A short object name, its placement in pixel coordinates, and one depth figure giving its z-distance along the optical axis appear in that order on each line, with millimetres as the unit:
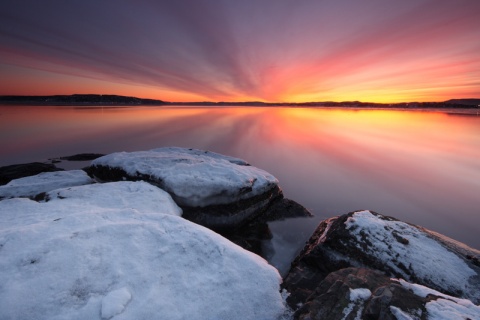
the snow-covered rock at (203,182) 5461
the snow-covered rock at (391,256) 3395
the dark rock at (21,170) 8081
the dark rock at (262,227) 5401
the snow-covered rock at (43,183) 5452
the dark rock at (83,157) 12437
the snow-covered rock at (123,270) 2209
